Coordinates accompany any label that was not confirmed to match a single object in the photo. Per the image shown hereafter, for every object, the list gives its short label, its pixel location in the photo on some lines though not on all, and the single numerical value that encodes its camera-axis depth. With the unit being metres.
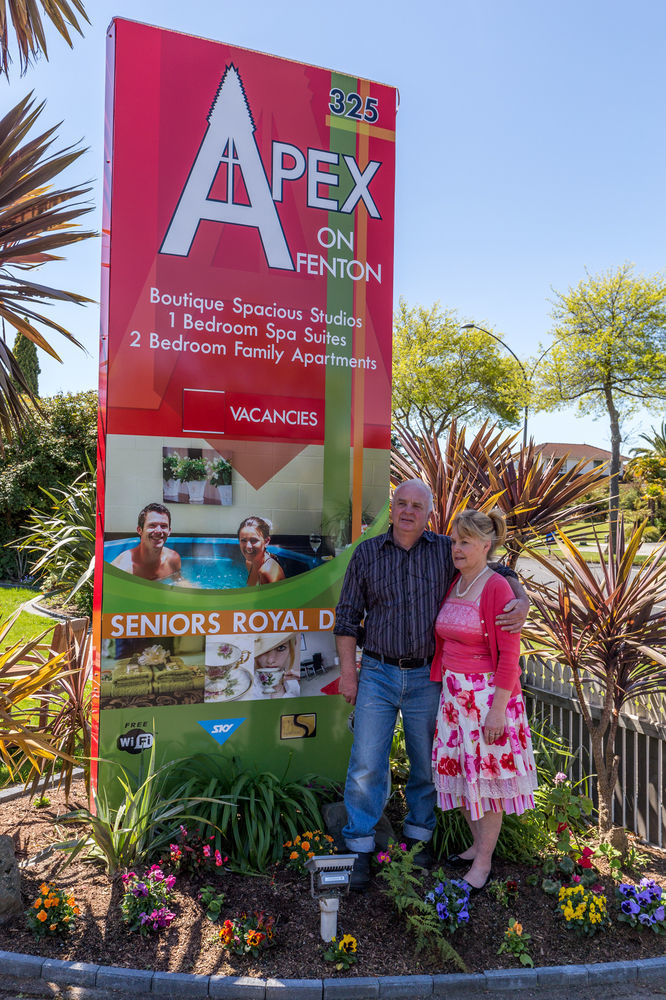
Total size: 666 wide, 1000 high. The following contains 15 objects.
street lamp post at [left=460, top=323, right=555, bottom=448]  24.30
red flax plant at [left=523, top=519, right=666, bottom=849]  3.92
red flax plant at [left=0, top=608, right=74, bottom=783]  3.40
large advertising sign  4.02
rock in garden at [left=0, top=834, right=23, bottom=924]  3.18
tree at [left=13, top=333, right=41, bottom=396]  23.84
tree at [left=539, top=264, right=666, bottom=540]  22.77
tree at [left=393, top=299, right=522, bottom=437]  31.86
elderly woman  3.40
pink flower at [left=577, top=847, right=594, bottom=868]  3.68
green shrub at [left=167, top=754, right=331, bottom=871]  3.68
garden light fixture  2.99
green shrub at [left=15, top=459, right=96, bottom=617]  7.20
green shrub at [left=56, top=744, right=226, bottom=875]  3.48
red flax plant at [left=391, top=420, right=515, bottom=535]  4.97
